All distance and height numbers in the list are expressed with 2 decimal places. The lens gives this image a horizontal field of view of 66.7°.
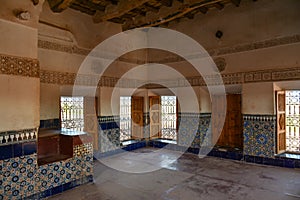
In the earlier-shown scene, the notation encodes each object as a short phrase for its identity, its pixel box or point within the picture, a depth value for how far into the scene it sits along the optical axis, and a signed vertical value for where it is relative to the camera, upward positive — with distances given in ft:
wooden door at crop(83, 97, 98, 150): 16.66 -1.31
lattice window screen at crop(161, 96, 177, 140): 20.94 -1.59
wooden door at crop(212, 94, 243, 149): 16.92 -1.59
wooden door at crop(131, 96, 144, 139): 20.71 -1.53
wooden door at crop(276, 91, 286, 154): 14.45 -1.36
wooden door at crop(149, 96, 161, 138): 21.22 -1.50
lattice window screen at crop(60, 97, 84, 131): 16.11 -0.95
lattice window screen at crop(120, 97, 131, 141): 19.95 -1.59
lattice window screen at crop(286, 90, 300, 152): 14.99 -1.36
